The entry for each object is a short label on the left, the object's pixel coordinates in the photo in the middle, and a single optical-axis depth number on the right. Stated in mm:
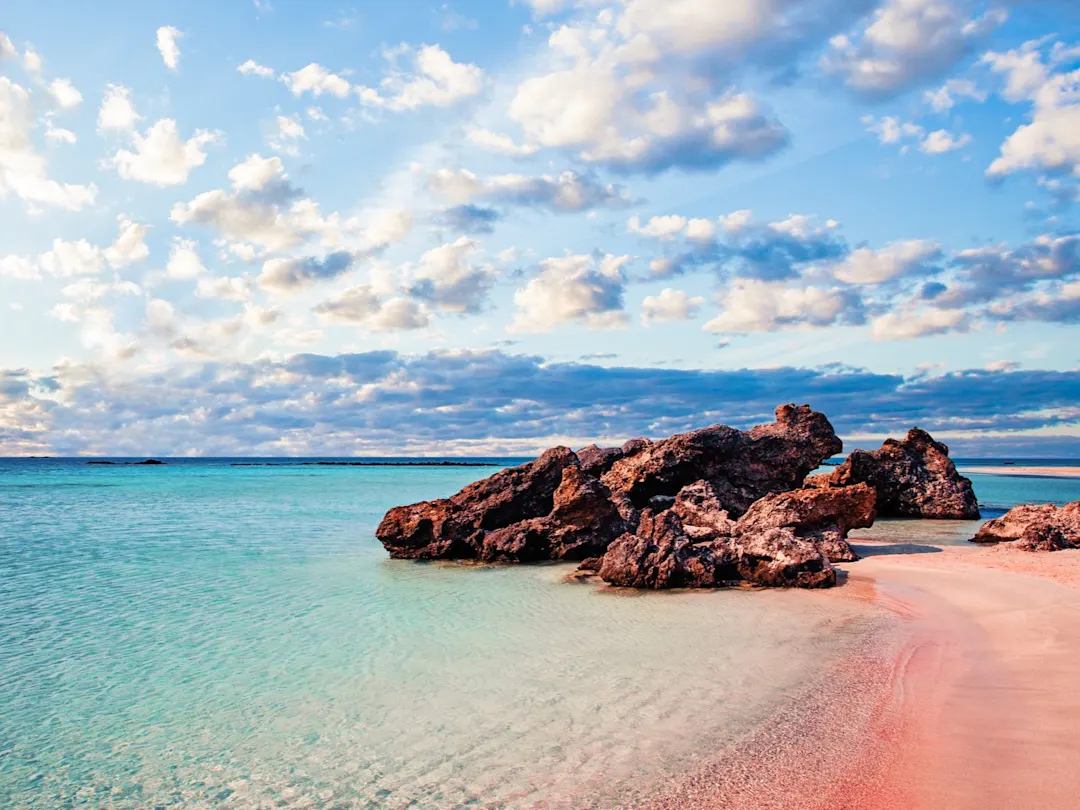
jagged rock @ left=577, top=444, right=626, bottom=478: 20688
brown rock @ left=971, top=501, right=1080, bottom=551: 15781
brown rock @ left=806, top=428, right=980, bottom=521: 24797
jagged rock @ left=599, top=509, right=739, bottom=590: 12062
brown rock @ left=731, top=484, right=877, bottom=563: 14195
